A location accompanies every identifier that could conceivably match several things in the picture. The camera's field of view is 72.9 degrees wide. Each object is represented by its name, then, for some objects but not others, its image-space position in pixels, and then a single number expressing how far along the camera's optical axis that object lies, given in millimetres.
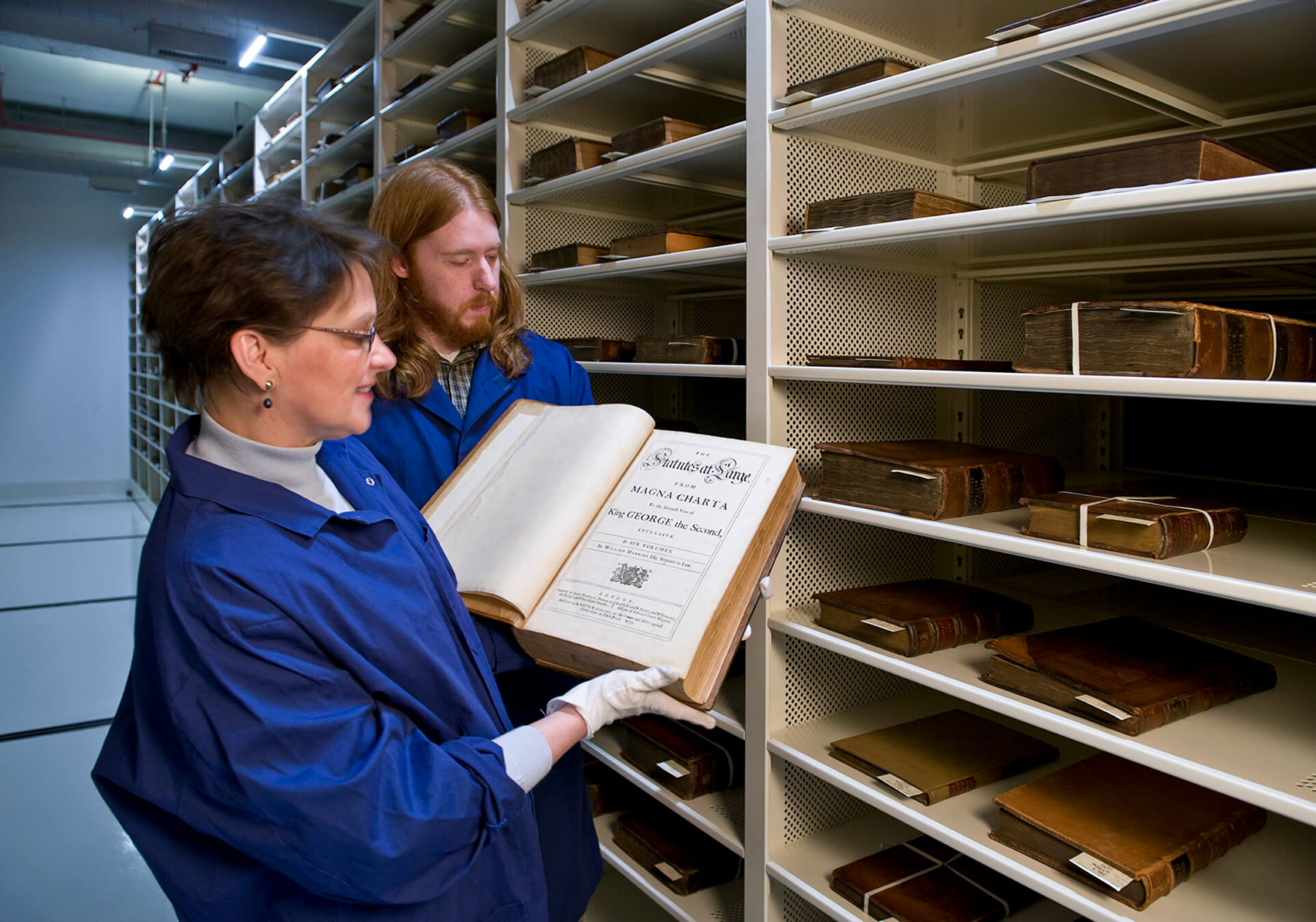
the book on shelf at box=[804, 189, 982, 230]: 1430
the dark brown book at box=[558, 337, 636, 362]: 2256
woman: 886
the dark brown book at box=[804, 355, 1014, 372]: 1495
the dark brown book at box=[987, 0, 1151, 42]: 1154
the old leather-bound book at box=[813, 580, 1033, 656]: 1559
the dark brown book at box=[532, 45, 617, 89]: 2197
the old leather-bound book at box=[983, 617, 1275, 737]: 1256
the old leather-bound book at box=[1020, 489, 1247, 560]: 1197
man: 1673
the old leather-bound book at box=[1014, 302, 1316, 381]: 1126
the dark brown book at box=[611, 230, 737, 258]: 1977
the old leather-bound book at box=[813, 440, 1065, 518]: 1481
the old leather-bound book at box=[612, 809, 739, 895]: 2092
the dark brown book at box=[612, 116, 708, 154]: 1951
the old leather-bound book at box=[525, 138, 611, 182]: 2244
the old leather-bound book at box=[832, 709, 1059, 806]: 1541
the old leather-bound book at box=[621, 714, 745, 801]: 2012
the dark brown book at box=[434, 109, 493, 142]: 2873
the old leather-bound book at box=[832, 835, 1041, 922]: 1577
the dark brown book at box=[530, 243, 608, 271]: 2271
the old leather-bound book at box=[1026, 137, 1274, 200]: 1092
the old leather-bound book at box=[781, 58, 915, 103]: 1465
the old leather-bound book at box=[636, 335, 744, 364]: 1898
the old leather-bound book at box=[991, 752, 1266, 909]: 1227
